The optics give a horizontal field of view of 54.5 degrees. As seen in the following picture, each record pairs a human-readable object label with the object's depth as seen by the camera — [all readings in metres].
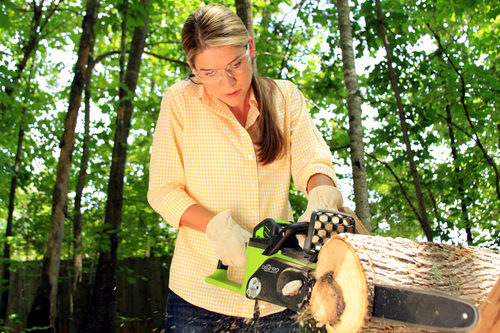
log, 1.28
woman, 1.88
